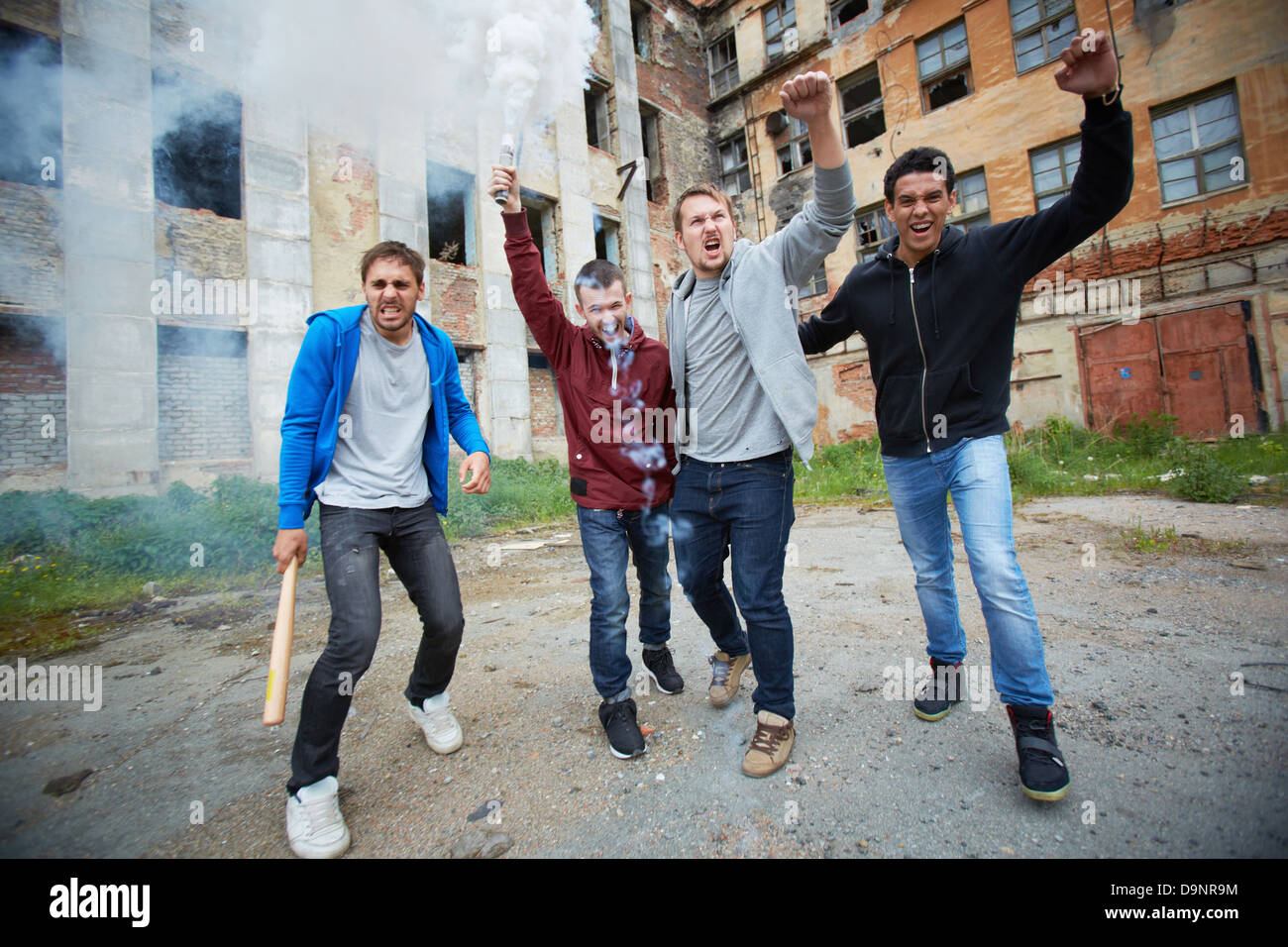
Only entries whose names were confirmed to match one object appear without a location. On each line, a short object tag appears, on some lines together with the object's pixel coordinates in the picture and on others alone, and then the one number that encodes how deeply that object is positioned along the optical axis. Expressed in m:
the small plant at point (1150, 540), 4.74
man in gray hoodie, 2.14
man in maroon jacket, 2.42
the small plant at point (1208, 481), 6.41
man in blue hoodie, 1.95
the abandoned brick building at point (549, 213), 7.73
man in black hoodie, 1.83
